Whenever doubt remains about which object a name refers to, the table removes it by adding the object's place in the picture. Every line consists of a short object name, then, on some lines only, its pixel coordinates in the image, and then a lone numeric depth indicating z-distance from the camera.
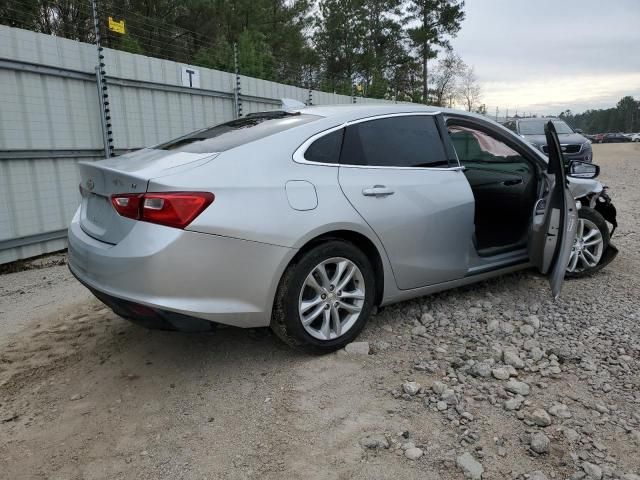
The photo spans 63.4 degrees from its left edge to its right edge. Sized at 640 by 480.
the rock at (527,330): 3.51
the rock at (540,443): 2.32
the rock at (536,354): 3.16
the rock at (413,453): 2.31
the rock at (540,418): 2.51
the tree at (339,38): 32.47
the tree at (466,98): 47.11
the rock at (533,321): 3.62
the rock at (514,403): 2.64
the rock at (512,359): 3.08
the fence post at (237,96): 8.55
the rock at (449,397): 2.70
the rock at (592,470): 2.16
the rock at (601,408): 2.61
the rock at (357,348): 3.24
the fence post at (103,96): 6.23
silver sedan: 2.66
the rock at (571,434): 2.39
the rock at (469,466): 2.19
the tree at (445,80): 39.16
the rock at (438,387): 2.79
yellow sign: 6.76
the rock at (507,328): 3.55
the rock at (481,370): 2.96
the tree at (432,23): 34.62
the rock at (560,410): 2.57
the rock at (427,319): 3.71
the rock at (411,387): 2.79
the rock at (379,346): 3.30
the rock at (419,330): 3.55
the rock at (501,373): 2.94
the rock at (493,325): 3.59
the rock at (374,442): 2.38
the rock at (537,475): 2.16
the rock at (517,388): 2.78
